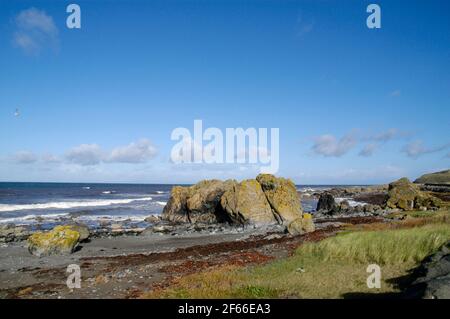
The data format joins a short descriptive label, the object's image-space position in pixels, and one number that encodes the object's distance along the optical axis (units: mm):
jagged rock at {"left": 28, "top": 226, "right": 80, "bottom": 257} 29109
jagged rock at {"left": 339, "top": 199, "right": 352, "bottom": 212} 63781
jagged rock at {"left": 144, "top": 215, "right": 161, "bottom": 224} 55056
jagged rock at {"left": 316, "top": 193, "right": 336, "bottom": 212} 65375
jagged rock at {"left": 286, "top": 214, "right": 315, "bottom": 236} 36156
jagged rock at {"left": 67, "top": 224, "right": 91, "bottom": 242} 35141
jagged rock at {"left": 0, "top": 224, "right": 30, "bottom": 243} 38250
